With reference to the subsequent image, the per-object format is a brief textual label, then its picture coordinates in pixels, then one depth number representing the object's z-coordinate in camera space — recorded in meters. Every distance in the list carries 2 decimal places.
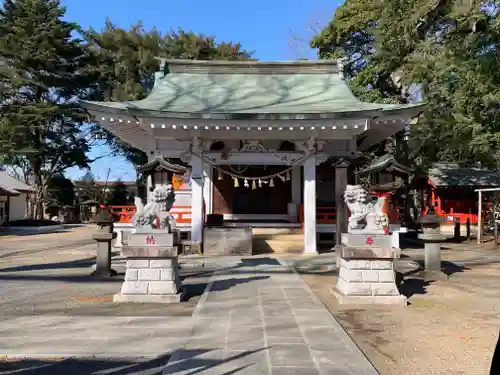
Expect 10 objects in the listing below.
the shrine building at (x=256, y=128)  13.22
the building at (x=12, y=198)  34.39
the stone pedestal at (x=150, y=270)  7.26
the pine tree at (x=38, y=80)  31.92
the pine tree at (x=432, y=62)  11.26
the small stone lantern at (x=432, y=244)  9.99
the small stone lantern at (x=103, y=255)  9.88
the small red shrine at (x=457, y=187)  27.17
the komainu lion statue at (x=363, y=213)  7.39
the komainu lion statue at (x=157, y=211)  7.55
